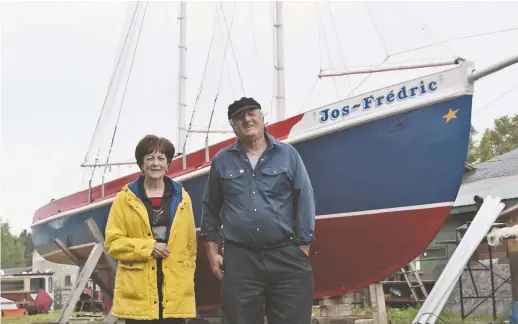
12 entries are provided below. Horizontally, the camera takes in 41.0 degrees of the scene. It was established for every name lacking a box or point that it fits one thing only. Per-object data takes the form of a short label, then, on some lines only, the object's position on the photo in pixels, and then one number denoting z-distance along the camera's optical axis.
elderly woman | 3.50
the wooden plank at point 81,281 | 7.70
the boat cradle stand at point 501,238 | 6.72
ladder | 11.02
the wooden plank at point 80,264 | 9.40
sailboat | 5.84
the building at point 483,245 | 9.00
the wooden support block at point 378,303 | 6.80
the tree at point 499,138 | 32.78
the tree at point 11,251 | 59.03
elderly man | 3.44
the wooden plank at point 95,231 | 7.82
